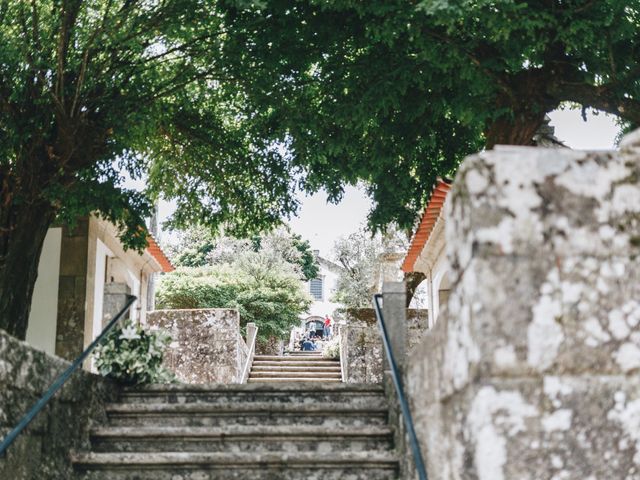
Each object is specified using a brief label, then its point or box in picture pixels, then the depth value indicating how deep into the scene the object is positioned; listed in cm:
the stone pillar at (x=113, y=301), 679
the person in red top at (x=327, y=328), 3934
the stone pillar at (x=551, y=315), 216
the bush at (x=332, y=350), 1780
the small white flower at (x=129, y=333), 633
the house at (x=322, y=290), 5056
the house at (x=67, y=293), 1055
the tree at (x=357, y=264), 2831
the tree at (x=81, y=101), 723
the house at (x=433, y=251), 911
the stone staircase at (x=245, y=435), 485
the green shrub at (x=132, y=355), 614
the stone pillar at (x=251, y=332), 1855
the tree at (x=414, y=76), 622
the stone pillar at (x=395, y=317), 616
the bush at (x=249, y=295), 2467
